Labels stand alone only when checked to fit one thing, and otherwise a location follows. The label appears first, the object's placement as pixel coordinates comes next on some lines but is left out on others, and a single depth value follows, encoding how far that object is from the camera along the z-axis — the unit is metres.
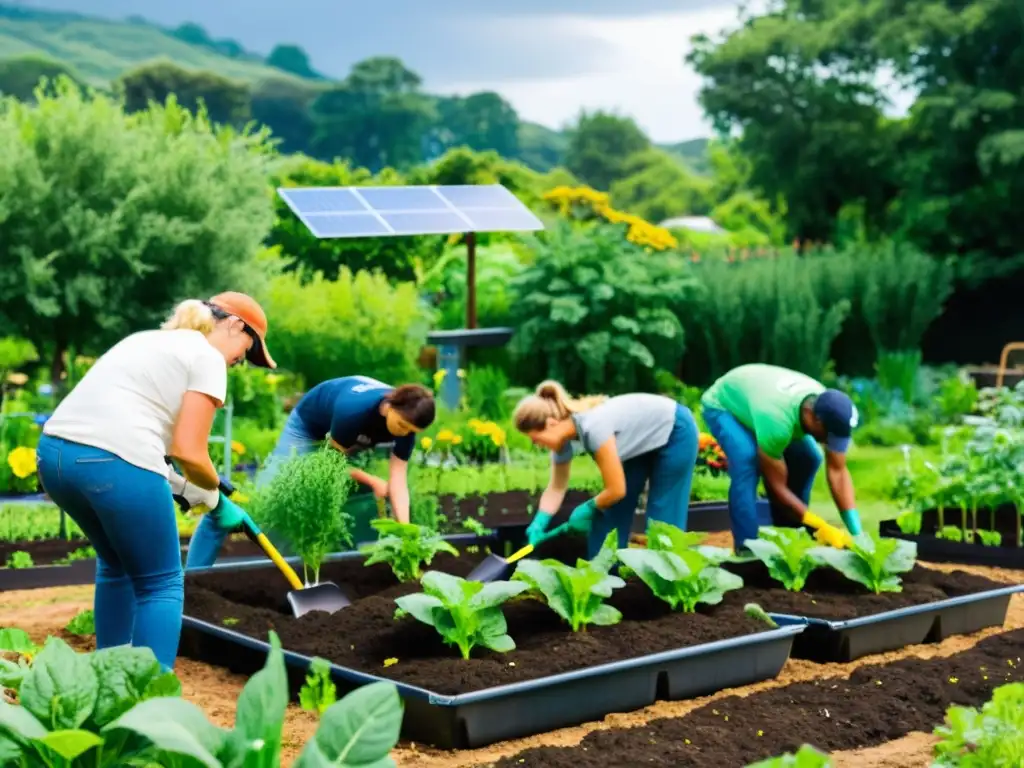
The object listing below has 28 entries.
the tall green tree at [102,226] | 10.07
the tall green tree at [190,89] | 63.00
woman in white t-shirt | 4.28
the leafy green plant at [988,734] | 3.51
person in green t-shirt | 6.62
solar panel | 11.23
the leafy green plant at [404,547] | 6.22
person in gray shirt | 6.18
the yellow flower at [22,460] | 7.30
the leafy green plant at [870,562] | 6.02
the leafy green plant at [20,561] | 7.13
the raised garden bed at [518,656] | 4.57
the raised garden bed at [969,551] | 7.73
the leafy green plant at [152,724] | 2.91
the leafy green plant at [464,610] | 4.84
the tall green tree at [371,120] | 71.56
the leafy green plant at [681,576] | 5.47
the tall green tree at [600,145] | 66.81
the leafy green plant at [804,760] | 2.78
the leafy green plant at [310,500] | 5.99
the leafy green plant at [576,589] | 5.16
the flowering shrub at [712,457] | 9.73
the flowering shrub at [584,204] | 19.86
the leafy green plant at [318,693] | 4.63
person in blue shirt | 6.02
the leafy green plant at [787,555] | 6.06
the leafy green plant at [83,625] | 5.98
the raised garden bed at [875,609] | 5.69
